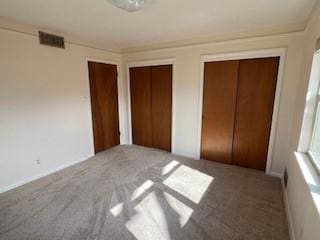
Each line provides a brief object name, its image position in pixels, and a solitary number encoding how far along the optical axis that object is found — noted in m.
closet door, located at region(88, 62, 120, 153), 3.55
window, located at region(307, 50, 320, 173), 1.71
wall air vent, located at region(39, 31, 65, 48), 2.58
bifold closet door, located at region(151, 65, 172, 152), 3.60
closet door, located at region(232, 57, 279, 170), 2.66
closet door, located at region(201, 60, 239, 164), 2.95
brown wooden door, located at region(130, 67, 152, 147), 3.89
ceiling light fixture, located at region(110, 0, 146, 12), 1.66
